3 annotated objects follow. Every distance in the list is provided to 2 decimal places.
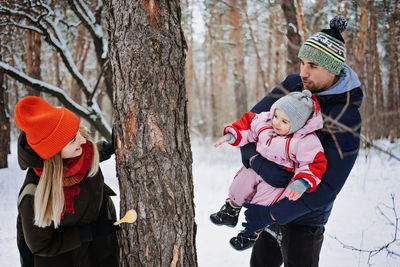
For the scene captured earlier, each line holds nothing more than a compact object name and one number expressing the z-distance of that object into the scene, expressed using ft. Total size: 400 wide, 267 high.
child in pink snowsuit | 4.75
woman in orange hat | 4.86
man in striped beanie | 4.77
